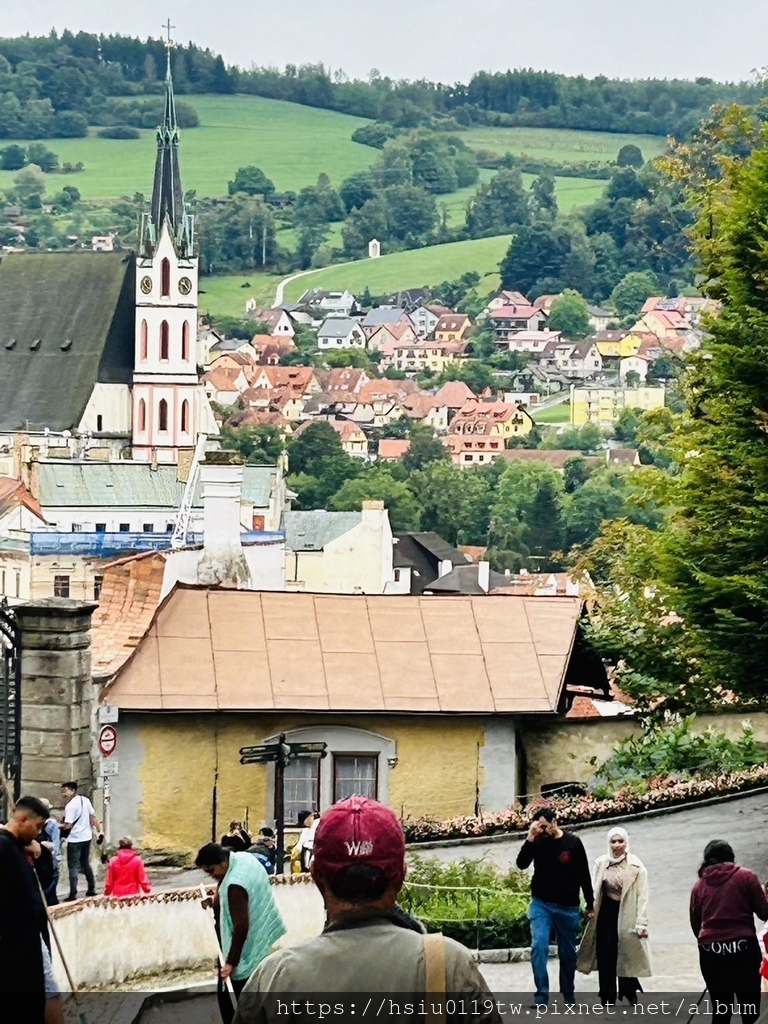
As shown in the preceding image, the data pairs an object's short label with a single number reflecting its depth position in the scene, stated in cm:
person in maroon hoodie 1015
